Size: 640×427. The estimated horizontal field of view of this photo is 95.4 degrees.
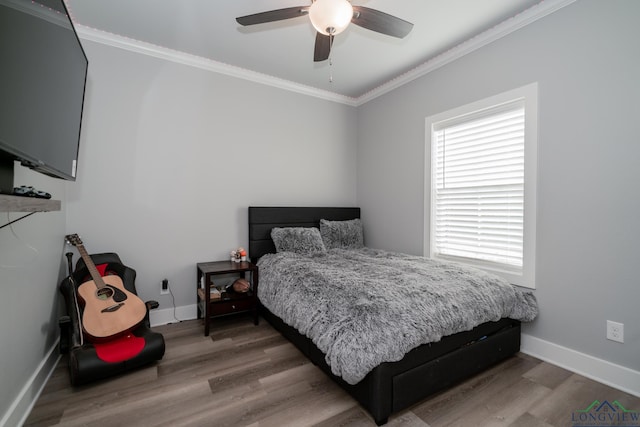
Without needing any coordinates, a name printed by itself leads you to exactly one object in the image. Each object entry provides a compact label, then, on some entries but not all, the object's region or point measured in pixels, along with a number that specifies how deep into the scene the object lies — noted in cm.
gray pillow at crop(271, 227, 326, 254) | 324
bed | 158
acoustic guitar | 199
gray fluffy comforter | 156
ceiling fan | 164
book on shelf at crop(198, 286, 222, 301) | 280
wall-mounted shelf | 85
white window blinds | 250
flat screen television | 89
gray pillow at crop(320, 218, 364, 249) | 363
